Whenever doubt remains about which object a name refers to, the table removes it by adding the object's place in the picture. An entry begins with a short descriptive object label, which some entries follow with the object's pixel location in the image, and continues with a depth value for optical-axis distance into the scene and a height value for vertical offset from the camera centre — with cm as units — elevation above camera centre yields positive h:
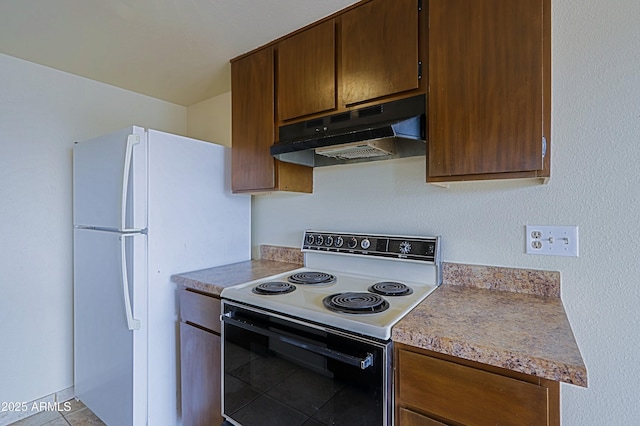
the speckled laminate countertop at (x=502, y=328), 77 -36
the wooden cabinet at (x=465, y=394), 78 -50
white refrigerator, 161 -24
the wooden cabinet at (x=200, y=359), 153 -76
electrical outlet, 121 -12
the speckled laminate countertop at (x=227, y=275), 156 -36
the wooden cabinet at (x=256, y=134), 178 +47
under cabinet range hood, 128 +34
